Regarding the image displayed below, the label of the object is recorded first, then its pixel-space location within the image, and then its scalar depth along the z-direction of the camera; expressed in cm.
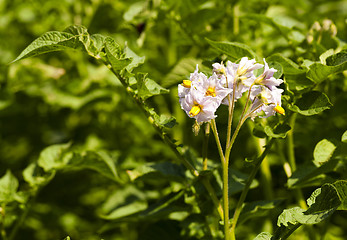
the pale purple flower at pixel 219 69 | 91
